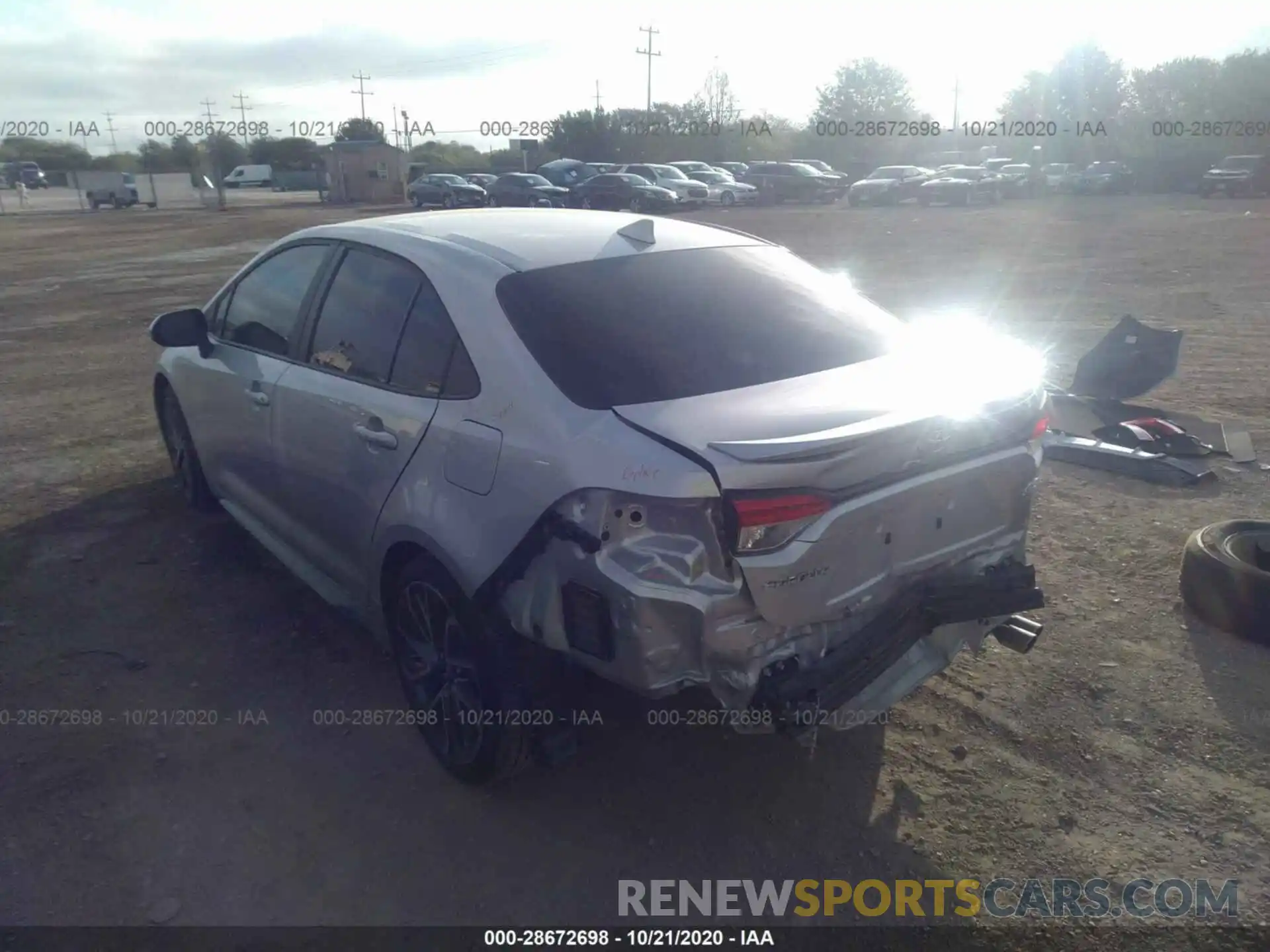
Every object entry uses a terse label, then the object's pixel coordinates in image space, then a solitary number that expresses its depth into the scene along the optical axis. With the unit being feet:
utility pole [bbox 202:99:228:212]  150.30
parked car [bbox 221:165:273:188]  233.96
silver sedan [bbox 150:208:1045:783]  8.72
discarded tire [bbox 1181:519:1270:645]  13.33
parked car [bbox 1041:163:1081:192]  142.41
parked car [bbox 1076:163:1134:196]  140.26
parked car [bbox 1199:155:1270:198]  120.88
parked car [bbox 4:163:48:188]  221.66
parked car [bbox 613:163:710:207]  117.70
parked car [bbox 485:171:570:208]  116.37
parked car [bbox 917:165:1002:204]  122.21
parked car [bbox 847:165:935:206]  126.31
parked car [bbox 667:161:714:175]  139.23
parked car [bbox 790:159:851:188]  136.46
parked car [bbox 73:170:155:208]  162.91
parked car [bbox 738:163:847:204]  132.57
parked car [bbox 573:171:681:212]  109.60
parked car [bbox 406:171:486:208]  128.06
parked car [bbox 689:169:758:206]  127.54
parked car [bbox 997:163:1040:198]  134.62
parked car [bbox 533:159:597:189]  133.69
